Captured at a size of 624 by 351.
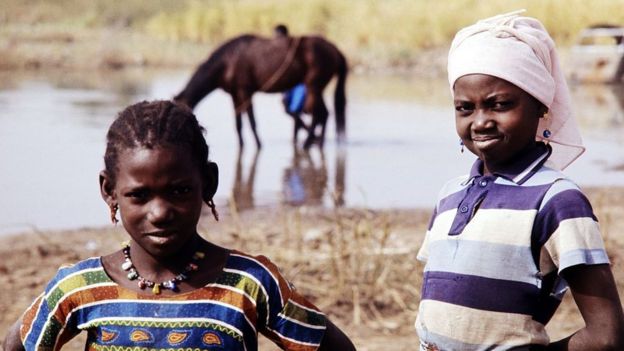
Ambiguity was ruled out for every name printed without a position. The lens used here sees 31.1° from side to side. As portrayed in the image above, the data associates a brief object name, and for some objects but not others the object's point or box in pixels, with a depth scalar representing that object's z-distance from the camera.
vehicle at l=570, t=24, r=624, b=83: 22.36
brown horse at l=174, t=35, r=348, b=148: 13.92
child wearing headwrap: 2.46
